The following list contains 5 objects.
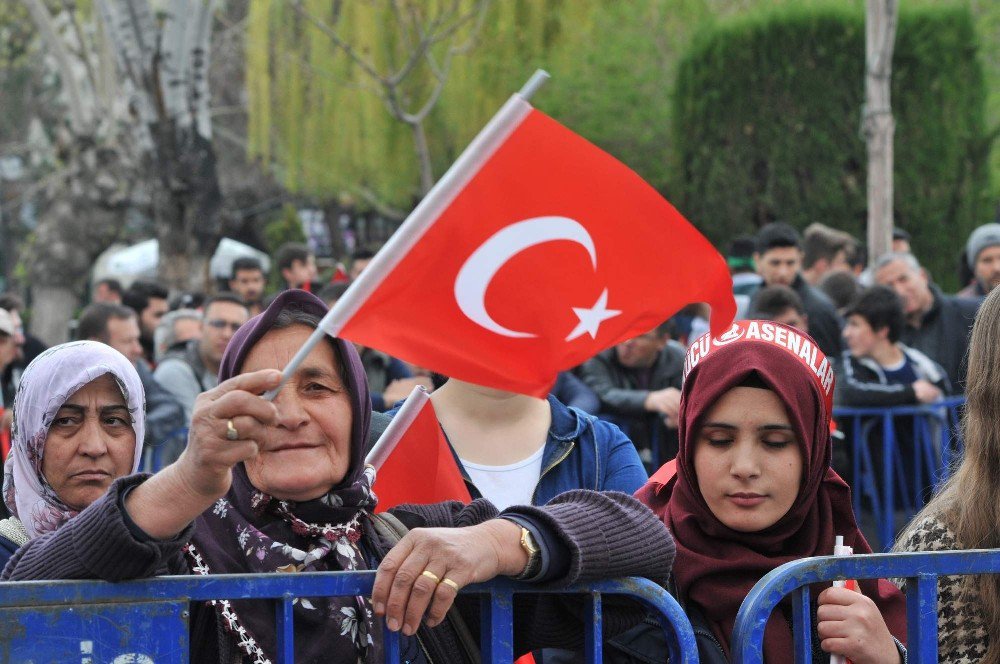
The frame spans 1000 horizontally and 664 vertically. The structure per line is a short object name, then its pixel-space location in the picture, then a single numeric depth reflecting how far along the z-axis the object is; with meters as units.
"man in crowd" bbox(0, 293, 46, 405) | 8.55
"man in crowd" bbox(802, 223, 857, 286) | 11.48
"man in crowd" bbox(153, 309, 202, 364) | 8.88
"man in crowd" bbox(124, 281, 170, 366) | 10.68
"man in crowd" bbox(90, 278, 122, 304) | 13.09
